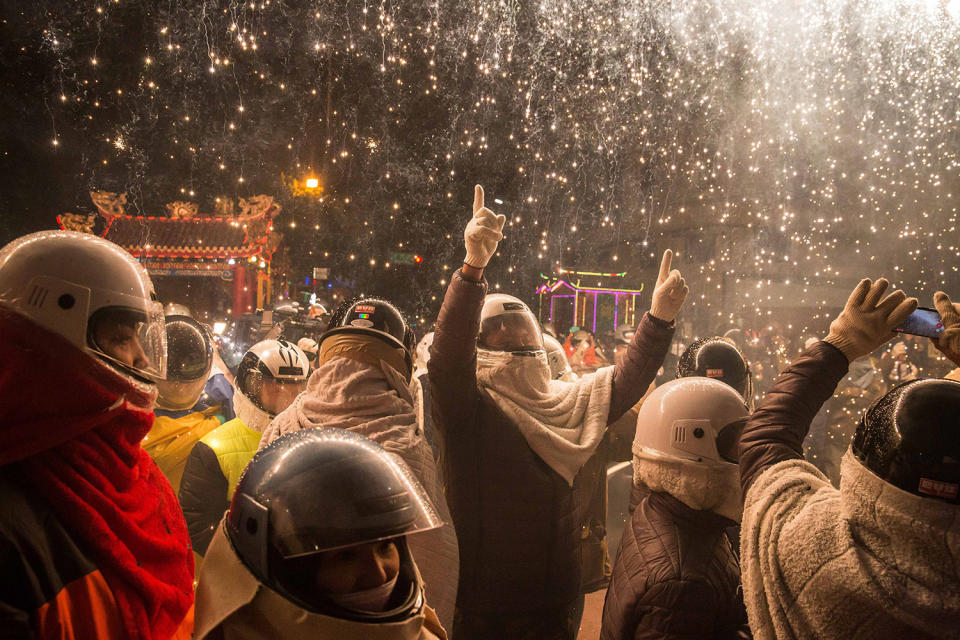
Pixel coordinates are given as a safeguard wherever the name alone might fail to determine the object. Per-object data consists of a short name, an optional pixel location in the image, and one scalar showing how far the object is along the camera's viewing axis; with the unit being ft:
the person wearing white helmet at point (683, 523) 6.16
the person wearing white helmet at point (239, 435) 8.74
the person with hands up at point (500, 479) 8.33
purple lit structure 67.26
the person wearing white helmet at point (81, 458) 4.05
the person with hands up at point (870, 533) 3.79
